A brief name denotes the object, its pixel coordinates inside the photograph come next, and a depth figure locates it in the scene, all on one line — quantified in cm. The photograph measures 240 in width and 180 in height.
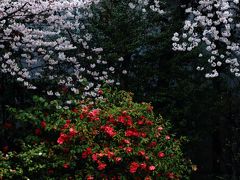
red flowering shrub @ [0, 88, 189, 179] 734
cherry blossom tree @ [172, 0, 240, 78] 1121
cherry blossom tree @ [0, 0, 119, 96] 987
